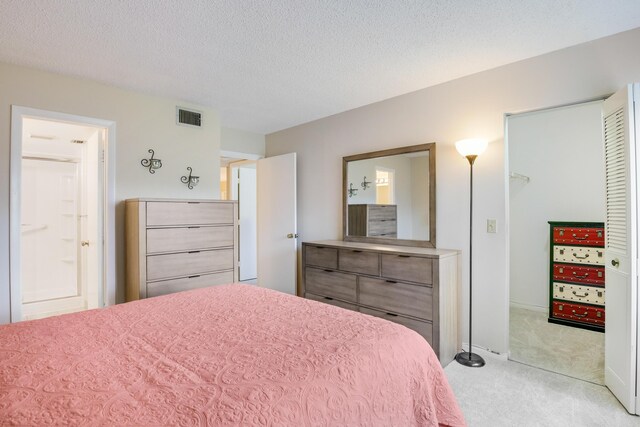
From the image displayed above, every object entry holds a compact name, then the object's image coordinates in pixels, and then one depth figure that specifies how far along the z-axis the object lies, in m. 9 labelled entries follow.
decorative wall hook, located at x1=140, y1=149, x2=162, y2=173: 3.24
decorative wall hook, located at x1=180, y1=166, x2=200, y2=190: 3.52
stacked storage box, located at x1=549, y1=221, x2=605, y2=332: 3.22
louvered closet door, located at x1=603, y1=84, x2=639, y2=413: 1.89
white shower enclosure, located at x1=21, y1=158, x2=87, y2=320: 4.04
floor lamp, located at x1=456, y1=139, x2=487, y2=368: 2.59
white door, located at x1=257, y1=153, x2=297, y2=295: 4.21
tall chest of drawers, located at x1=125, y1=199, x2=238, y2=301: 2.83
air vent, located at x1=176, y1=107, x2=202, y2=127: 3.46
